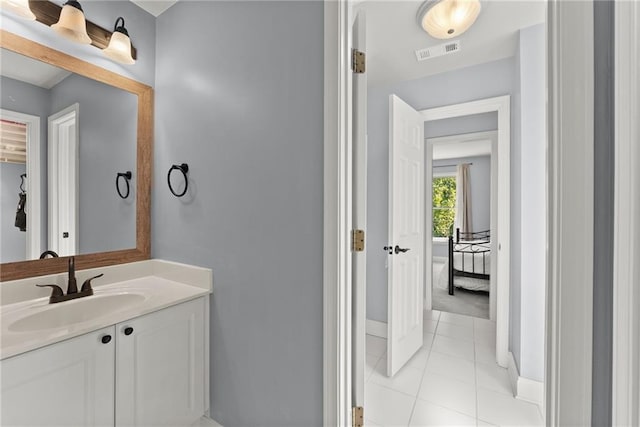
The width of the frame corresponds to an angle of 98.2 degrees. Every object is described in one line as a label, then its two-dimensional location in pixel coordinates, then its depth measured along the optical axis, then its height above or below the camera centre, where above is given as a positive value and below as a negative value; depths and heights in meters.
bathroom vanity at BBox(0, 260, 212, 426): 0.97 -0.58
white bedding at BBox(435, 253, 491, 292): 4.23 -1.09
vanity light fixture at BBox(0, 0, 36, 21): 1.24 +0.92
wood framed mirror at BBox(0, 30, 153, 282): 1.31 +0.32
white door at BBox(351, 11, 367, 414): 1.24 -0.02
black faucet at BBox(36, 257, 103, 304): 1.32 -0.40
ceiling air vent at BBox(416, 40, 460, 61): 2.16 +1.30
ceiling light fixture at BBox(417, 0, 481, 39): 1.61 +1.19
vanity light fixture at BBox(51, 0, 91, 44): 1.34 +0.92
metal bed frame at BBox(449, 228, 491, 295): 4.17 -0.65
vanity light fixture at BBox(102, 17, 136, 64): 1.56 +0.94
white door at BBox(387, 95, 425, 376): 2.04 -0.18
